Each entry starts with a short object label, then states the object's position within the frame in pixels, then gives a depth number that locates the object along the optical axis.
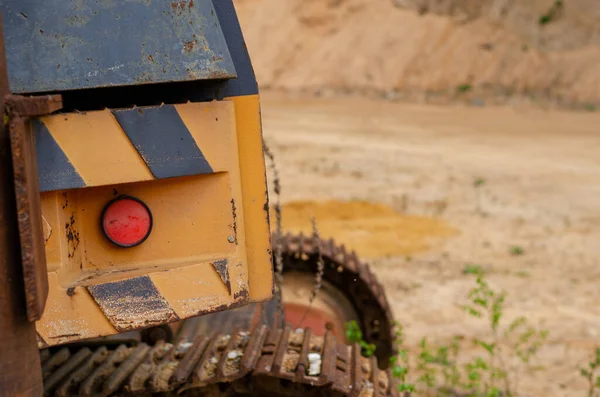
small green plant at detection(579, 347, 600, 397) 4.04
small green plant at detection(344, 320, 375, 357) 3.78
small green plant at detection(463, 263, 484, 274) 7.16
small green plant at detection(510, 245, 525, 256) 7.91
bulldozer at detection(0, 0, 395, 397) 1.88
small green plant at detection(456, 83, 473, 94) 22.30
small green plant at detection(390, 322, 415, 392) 3.35
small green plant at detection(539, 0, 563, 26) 24.81
